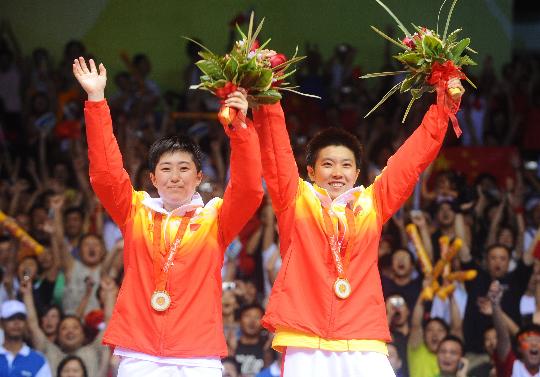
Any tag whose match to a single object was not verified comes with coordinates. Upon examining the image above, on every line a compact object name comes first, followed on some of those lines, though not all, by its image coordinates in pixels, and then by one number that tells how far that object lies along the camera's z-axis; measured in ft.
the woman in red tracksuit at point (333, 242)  38.27
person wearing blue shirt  56.49
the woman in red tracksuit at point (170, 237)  37.73
